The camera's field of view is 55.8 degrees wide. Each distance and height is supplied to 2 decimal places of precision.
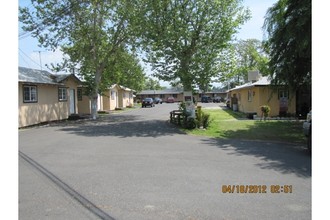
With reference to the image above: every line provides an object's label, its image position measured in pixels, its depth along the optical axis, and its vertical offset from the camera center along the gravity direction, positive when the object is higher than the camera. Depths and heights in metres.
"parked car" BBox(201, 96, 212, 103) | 71.44 +0.85
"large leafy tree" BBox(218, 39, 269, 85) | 56.69 +9.68
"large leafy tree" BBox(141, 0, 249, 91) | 18.92 +4.31
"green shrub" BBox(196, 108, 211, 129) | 17.25 -0.93
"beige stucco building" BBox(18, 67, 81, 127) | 19.61 +0.61
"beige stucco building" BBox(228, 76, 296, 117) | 23.64 +0.08
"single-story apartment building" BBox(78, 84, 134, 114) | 32.50 +0.50
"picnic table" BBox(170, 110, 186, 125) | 18.76 -0.87
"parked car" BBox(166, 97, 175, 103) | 75.55 +0.74
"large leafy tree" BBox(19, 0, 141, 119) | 24.14 +6.05
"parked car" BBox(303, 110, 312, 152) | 9.89 -0.94
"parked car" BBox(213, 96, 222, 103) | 72.88 +0.62
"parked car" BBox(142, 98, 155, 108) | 50.84 +0.04
